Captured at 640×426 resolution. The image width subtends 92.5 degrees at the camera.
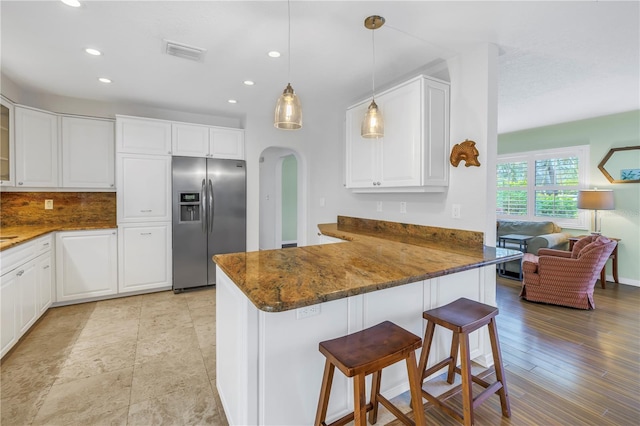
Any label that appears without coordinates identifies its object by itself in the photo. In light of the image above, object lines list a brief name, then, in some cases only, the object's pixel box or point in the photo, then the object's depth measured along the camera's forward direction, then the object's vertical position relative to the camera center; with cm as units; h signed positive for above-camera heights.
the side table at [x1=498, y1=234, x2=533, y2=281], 482 -53
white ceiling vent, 241 +129
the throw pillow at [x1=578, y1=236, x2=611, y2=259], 346 -43
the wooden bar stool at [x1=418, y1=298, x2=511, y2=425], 164 -80
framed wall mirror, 442 +65
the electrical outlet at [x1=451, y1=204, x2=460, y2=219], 263 -2
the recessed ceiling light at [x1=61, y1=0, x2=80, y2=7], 191 +130
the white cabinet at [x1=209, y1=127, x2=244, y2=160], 423 +91
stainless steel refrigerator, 400 -8
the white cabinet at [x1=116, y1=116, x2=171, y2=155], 375 +91
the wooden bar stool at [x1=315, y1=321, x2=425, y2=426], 128 -64
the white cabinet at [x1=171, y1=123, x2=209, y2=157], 402 +92
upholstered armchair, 348 -80
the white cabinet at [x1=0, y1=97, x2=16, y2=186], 304 +66
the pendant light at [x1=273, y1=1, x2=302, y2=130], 187 +61
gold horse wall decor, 244 +45
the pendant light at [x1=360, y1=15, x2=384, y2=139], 234 +65
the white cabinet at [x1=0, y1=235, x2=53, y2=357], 238 -71
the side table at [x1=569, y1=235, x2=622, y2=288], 443 -86
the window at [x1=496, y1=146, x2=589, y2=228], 511 +43
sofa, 457 -43
